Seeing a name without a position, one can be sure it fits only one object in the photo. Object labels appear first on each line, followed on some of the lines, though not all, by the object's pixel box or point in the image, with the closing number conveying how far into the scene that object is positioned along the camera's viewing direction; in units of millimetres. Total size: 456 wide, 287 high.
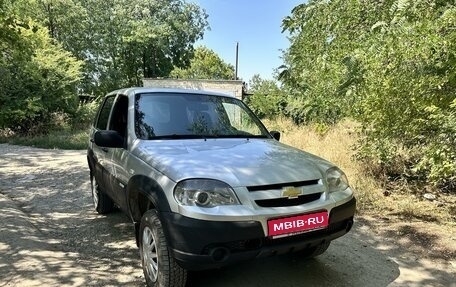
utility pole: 45353
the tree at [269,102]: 19250
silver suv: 2598
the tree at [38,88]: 15500
